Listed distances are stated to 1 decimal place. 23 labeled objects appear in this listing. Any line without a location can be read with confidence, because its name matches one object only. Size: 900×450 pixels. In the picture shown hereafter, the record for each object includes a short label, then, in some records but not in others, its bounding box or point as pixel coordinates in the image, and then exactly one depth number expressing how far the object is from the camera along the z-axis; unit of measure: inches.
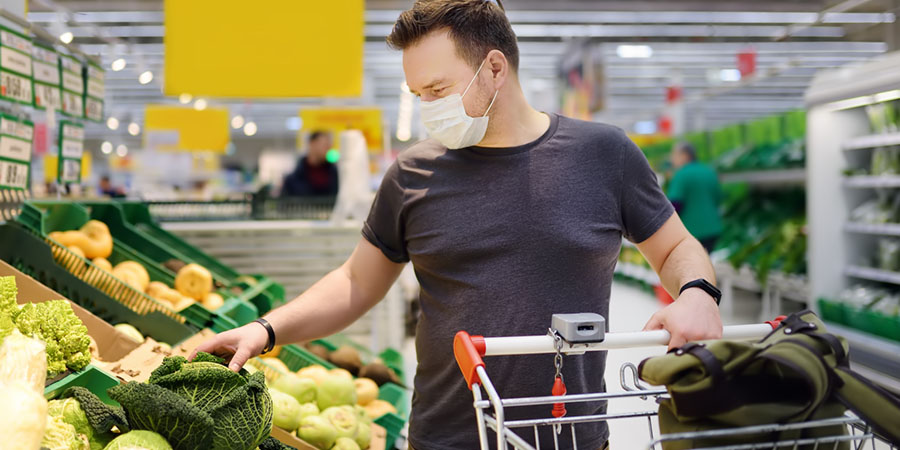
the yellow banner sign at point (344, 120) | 411.5
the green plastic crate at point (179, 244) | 145.9
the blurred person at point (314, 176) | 292.2
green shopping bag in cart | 38.4
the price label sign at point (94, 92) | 136.4
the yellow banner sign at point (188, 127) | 510.9
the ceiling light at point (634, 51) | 601.6
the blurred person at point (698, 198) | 320.5
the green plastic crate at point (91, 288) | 92.7
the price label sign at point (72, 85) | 124.2
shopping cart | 39.0
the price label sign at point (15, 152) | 100.1
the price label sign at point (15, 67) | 100.0
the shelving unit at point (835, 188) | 230.7
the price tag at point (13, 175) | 99.5
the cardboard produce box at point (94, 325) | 79.0
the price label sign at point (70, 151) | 128.0
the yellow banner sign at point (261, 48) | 154.2
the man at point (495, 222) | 63.7
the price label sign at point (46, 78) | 112.3
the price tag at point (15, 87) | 100.6
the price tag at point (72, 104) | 125.5
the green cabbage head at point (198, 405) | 50.3
